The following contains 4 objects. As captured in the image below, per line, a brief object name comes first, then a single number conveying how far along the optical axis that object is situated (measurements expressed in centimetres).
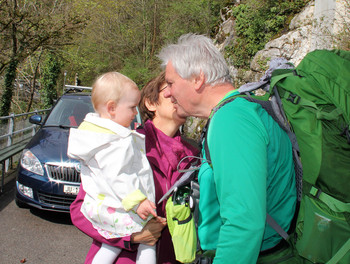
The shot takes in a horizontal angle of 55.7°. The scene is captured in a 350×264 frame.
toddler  175
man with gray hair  120
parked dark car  497
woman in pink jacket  191
